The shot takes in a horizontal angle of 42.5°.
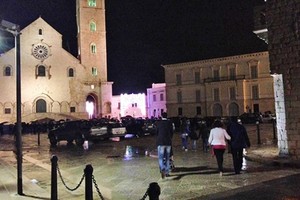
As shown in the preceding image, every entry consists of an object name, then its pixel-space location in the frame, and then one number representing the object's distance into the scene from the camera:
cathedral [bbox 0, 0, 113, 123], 58.88
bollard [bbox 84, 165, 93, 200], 6.54
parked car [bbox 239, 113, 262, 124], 43.42
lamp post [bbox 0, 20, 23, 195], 9.42
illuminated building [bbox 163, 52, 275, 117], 58.66
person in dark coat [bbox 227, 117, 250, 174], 10.66
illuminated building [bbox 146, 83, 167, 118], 70.25
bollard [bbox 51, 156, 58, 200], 7.91
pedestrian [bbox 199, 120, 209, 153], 17.00
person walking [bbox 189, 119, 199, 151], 17.73
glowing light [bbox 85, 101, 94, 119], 64.57
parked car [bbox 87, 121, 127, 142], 24.17
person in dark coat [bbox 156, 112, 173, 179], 10.16
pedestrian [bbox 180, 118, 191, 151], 17.08
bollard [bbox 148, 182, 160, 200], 4.48
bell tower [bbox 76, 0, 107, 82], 64.50
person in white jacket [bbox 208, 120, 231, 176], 10.50
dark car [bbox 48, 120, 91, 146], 23.66
